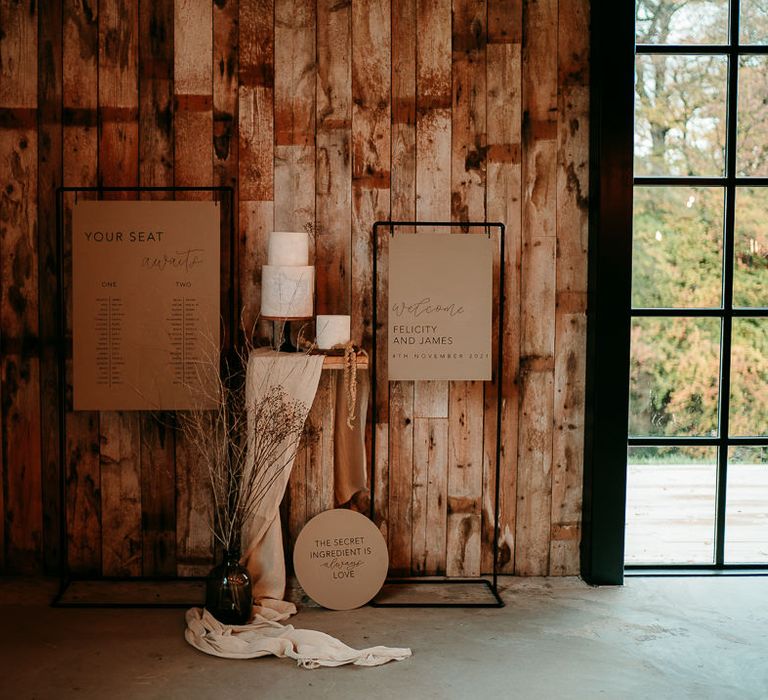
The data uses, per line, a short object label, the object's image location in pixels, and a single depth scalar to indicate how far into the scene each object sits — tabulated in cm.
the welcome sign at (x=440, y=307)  335
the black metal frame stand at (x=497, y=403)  332
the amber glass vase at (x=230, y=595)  308
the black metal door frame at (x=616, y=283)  338
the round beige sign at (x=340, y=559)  329
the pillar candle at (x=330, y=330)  323
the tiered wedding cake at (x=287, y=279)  319
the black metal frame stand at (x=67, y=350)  330
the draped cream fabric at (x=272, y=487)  320
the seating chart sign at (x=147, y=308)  335
